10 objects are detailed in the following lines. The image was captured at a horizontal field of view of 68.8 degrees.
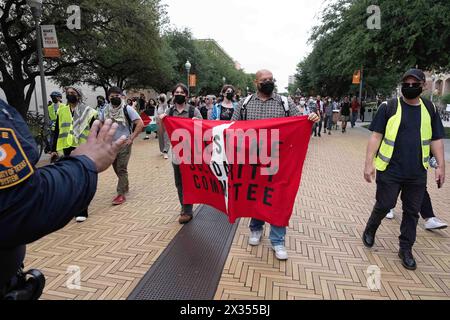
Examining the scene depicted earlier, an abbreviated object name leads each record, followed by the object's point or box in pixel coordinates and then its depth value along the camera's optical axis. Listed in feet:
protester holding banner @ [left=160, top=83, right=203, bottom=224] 15.74
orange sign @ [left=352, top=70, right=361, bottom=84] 75.96
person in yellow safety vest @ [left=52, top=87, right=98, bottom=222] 16.57
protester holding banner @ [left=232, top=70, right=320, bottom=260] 12.69
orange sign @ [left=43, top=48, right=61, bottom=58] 31.60
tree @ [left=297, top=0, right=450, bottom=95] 41.01
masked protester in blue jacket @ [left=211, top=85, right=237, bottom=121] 26.67
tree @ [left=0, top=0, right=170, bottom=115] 44.37
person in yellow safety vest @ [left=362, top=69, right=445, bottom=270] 11.67
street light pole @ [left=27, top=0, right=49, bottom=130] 28.64
